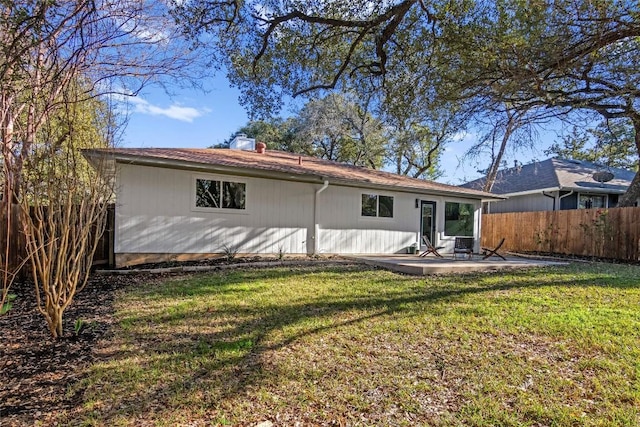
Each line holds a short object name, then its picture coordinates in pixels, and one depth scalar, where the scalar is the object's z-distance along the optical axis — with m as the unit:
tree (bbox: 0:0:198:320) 3.94
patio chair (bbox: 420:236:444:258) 11.14
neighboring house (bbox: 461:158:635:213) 17.52
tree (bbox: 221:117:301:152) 24.61
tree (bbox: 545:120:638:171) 11.03
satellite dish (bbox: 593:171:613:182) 16.81
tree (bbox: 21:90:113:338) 3.70
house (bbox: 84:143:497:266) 8.98
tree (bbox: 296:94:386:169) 22.25
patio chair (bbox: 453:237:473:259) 10.41
